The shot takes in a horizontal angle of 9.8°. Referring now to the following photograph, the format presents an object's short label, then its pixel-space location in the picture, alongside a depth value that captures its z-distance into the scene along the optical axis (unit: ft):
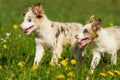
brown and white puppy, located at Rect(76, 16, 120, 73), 42.86
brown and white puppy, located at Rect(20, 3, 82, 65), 45.10
